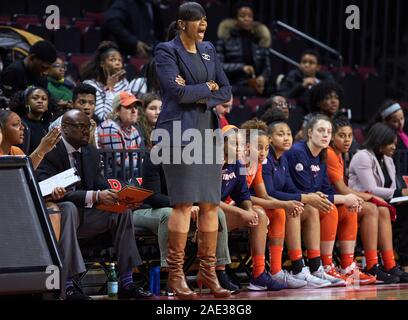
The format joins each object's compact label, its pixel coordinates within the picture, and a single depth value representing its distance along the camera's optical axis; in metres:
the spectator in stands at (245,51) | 21.45
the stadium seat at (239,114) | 19.91
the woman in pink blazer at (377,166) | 16.53
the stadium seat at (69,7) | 22.91
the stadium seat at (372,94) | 23.30
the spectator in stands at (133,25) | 21.33
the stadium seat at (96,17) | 23.00
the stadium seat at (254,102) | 20.75
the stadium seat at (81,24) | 22.25
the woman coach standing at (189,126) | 12.32
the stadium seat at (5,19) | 21.06
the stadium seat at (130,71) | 20.30
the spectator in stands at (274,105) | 17.77
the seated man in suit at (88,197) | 13.55
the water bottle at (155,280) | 14.07
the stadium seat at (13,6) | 22.27
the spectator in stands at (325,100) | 17.97
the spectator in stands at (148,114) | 16.30
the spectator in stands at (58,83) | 17.19
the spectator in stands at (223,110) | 16.73
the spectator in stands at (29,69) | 16.44
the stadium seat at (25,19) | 21.34
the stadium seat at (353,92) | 23.09
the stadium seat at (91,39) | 21.95
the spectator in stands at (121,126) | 15.73
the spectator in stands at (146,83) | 17.42
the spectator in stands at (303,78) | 20.80
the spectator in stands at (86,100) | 15.73
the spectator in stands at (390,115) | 18.03
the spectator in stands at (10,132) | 13.37
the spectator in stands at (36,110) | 14.87
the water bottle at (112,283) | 13.70
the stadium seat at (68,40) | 21.59
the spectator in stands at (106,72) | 17.59
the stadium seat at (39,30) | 20.84
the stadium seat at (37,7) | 22.28
